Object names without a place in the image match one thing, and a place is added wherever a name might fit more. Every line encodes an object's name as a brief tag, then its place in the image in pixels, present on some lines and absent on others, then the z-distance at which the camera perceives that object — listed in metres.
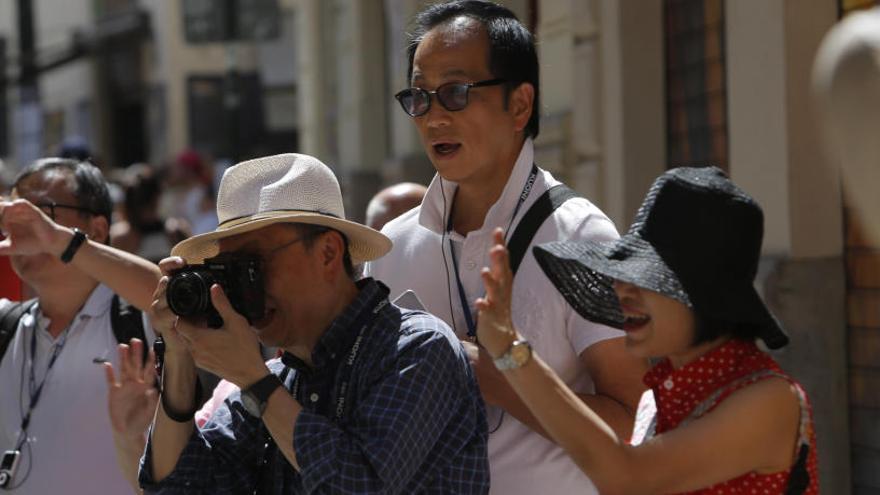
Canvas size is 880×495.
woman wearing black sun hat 5.45
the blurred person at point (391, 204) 12.62
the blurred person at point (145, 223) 19.08
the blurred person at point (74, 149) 20.19
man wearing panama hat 5.83
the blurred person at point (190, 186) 27.62
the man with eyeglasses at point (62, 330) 8.80
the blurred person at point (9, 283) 10.80
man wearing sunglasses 6.88
